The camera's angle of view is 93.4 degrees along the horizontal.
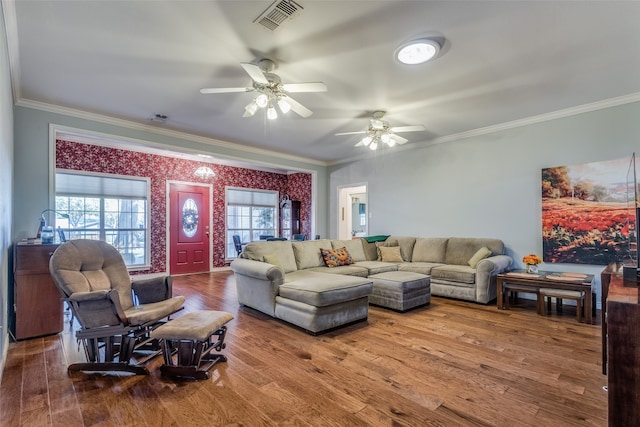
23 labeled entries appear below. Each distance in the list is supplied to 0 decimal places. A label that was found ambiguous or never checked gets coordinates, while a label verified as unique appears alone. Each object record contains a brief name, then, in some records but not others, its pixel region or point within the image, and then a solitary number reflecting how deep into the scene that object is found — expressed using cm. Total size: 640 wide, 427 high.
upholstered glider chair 225
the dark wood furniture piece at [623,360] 112
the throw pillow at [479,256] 436
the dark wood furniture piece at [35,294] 294
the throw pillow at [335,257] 458
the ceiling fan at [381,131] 400
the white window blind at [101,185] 550
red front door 677
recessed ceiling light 252
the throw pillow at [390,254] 527
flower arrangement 389
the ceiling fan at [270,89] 269
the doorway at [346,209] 723
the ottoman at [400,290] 377
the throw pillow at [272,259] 381
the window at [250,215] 779
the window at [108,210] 556
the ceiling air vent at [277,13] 208
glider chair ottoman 217
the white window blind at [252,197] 781
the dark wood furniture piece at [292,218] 830
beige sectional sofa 312
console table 335
